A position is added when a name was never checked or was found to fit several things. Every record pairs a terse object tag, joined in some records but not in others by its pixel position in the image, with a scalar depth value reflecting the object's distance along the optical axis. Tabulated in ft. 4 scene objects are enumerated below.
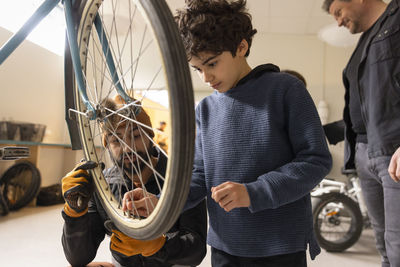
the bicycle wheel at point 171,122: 1.40
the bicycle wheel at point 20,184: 10.22
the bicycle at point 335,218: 7.54
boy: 2.03
